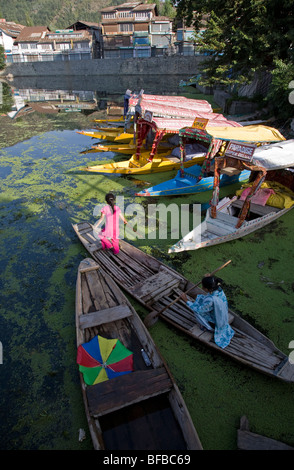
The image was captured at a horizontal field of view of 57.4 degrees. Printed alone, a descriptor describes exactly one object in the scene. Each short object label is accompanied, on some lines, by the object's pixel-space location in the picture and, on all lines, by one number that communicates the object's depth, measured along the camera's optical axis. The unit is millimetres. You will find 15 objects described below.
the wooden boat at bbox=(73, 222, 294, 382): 4363
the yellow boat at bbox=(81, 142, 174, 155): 14062
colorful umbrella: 4095
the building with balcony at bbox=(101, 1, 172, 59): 49625
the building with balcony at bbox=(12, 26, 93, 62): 51438
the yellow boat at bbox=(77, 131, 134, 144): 15609
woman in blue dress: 4352
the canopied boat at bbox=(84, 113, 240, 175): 11477
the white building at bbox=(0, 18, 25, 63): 56906
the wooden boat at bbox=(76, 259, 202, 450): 3465
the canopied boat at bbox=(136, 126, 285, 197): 9688
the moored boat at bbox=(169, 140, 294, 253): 7367
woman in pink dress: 6550
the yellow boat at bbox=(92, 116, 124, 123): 20188
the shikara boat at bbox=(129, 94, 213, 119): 12156
